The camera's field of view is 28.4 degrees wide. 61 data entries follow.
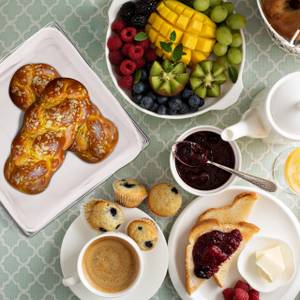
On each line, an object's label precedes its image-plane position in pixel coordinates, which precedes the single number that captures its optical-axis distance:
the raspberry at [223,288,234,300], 1.56
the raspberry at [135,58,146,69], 1.53
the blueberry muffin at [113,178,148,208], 1.53
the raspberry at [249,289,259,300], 1.56
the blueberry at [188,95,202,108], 1.51
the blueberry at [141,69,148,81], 1.53
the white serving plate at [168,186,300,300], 1.58
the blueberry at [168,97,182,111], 1.51
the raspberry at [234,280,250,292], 1.57
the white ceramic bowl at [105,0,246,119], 1.51
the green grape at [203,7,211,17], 1.53
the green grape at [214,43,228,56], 1.51
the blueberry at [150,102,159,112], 1.53
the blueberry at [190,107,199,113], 1.53
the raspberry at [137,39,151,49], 1.53
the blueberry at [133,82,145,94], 1.52
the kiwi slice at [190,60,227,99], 1.52
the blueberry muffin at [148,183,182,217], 1.53
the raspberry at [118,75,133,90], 1.53
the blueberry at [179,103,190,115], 1.52
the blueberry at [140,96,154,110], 1.52
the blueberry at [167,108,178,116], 1.52
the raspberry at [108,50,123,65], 1.53
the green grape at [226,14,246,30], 1.50
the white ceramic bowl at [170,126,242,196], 1.50
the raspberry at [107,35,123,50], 1.52
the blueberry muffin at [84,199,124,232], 1.51
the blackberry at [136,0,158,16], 1.51
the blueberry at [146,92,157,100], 1.53
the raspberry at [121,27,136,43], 1.52
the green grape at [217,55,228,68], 1.55
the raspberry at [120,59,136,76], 1.51
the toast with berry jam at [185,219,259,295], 1.56
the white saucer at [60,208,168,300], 1.56
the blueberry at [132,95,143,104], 1.53
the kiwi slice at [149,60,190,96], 1.51
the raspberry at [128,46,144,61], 1.51
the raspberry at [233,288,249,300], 1.53
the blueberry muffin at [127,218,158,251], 1.52
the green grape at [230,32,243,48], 1.52
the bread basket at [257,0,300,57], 1.48
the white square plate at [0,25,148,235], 1.60
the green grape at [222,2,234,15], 1.51
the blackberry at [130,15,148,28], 1.51
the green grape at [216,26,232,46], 1.50
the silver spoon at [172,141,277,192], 1.47
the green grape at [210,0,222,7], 1.51
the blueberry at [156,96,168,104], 1.53
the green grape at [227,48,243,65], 1.52
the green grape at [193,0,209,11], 1.48
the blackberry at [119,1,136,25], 1.52
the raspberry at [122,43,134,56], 1.52
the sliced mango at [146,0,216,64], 1.49
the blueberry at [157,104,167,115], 1.53
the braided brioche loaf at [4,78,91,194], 1.50
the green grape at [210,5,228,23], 1.50
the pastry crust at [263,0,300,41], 1.46
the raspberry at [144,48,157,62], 1.53
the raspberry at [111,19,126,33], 1.53
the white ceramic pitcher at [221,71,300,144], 1.35
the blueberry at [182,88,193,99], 1.52
